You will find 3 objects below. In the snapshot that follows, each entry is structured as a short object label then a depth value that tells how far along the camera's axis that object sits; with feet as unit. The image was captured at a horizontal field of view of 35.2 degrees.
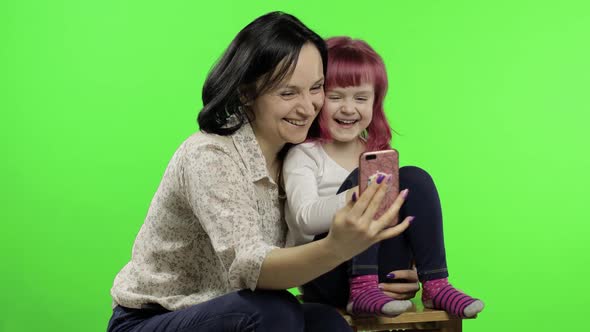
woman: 5.83
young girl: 6.56
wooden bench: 6.66
